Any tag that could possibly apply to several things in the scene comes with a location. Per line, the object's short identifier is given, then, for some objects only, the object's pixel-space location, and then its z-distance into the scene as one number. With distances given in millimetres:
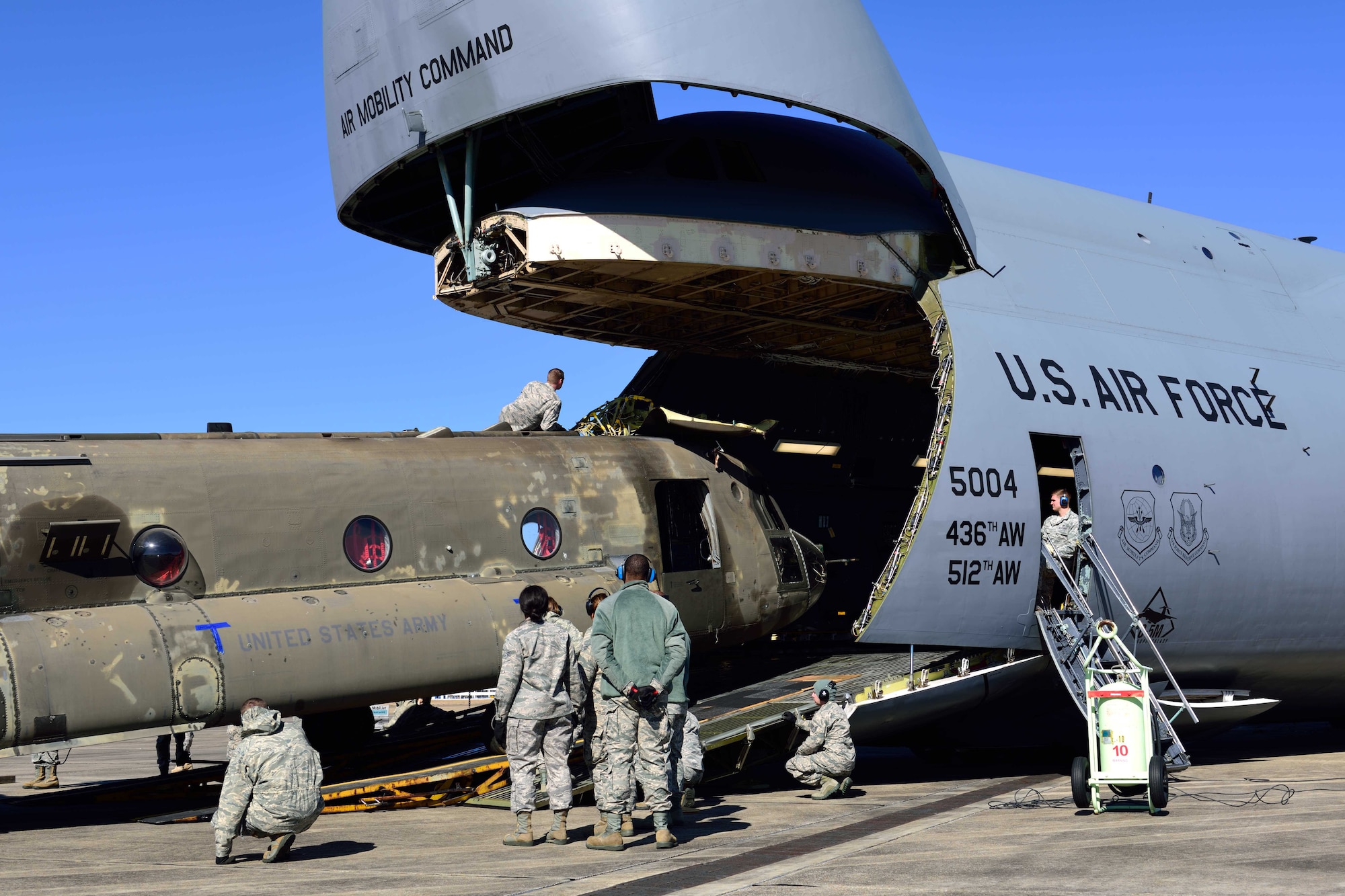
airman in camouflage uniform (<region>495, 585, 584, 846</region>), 10164
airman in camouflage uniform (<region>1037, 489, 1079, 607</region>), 15664
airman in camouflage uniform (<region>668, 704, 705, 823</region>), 12305
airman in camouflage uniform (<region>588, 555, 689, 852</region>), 9805
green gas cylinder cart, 11867
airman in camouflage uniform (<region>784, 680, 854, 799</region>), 13922
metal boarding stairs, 15172
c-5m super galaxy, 12648
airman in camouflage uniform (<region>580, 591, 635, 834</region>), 9875
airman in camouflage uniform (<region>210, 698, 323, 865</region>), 9445
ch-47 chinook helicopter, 11727
